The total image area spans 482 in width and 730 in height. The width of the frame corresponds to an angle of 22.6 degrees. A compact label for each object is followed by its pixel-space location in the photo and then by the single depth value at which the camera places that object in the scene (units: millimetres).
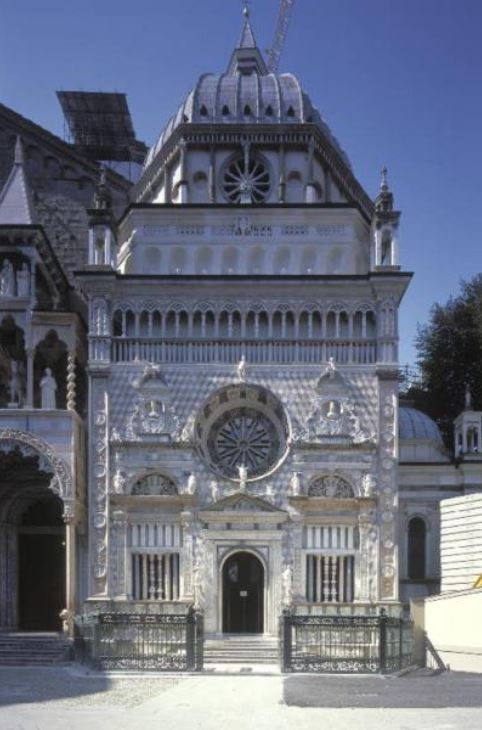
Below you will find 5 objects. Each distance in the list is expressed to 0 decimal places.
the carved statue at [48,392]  38844
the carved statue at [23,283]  40000
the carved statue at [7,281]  40125
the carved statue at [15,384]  40625
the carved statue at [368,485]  38188
